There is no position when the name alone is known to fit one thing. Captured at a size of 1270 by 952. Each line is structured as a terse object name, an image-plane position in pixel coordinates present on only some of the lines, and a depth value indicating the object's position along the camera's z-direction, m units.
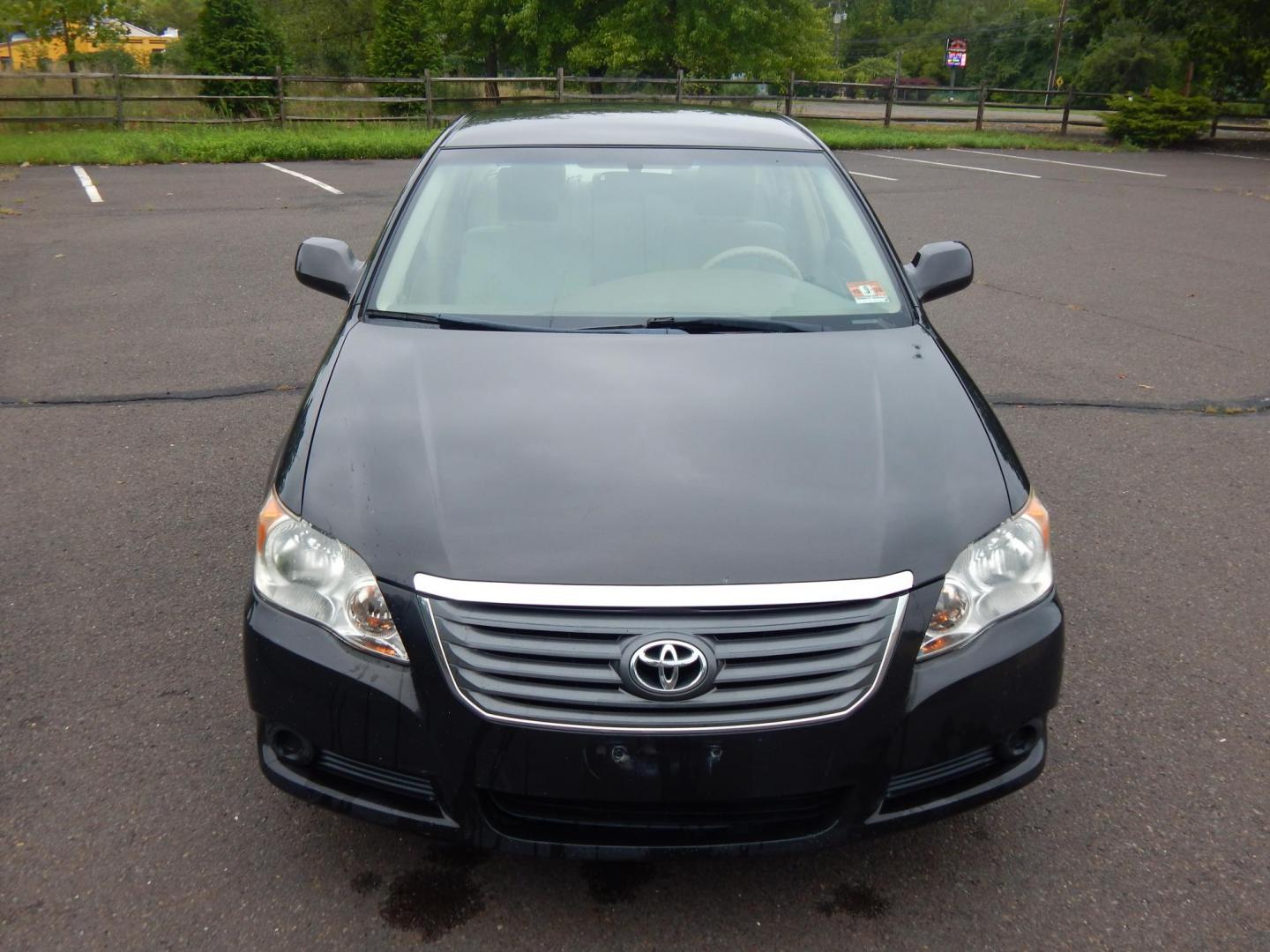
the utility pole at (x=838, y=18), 94.59
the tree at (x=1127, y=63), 63.53
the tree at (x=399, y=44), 32.12
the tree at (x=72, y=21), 30.83
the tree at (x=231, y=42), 27.31
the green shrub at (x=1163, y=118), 25.64
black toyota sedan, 2.08
